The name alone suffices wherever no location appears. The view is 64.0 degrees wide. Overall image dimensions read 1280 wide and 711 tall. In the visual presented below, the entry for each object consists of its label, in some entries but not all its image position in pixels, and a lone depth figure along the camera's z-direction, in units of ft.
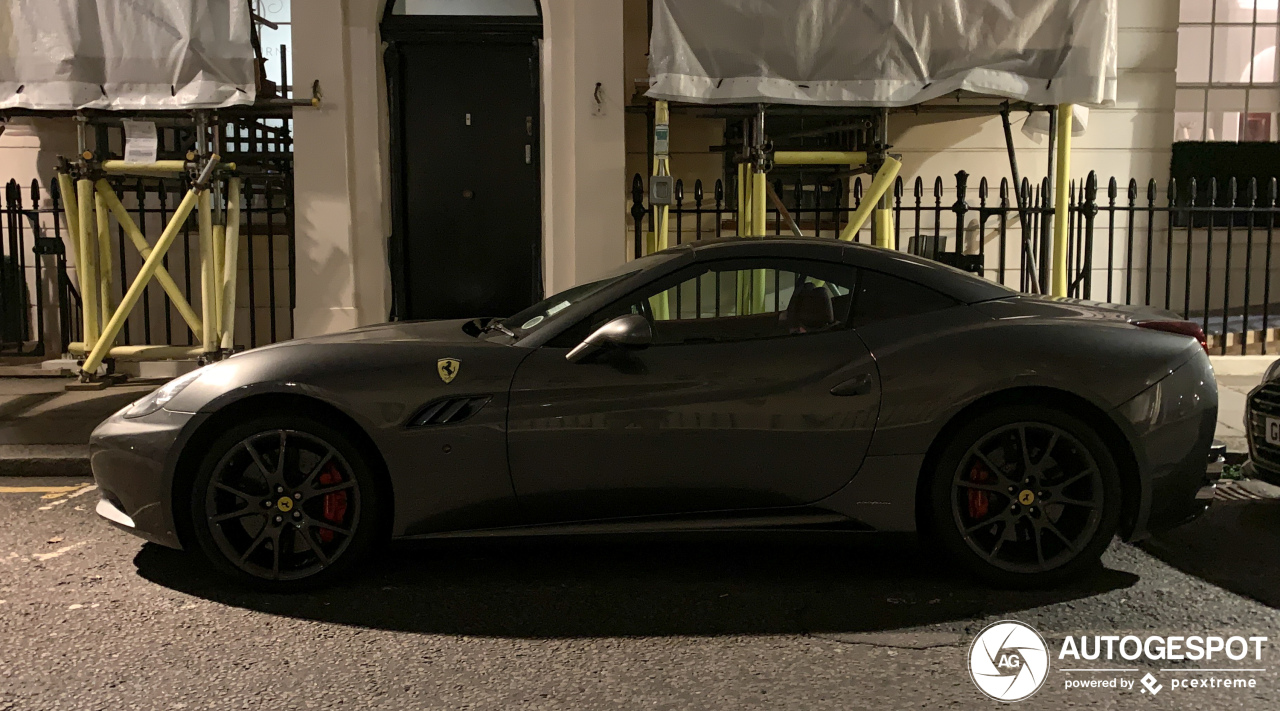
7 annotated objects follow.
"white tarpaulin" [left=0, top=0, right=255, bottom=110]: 25.36
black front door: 29.48
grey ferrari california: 12.48
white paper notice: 25.88
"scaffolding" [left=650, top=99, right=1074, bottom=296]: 25.00
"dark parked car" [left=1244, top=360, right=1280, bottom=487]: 15.31
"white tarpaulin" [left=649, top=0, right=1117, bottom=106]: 24.25
